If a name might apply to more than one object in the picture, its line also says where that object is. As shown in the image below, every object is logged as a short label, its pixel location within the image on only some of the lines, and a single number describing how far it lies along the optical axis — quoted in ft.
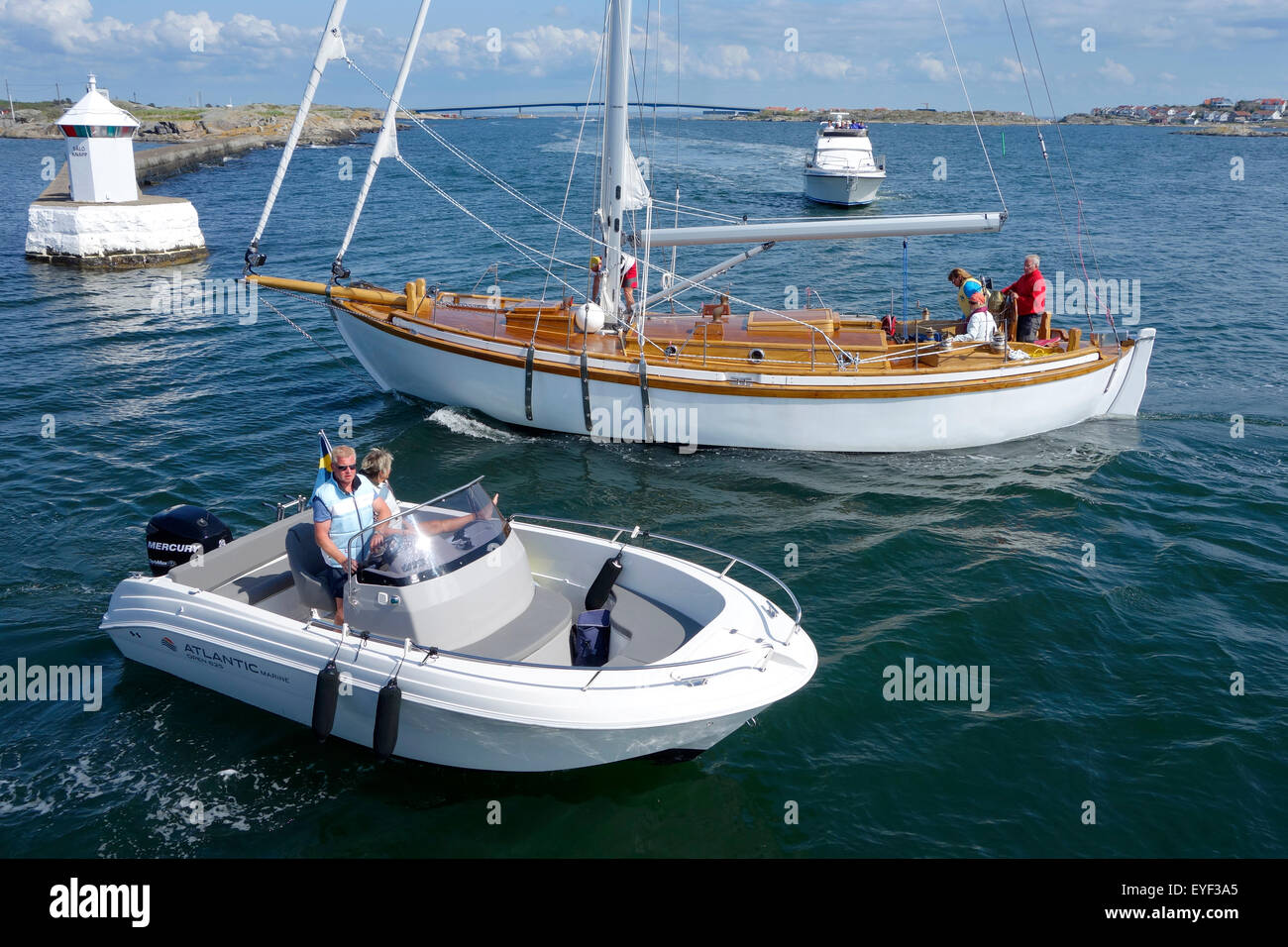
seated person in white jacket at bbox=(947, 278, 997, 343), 51.29
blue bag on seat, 28.07
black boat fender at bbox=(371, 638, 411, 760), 24.70
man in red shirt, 52.44
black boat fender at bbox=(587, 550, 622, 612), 29.86
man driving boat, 27.07
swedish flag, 27.73
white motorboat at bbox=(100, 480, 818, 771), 24.35
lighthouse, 104.06
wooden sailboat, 49.62
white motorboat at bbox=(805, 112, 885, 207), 154.92
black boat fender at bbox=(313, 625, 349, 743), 25.48
